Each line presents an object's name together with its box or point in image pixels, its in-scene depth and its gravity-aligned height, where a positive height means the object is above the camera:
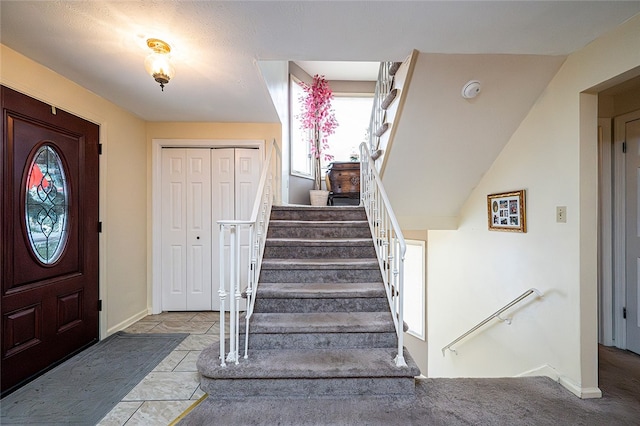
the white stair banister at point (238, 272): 1.82 -0.42
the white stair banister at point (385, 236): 1.88 -0.19
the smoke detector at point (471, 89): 2.13 +0.96
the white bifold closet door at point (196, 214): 3.36 +0.00
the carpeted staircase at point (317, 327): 1.75 -0.82
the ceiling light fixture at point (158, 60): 1.76 +0.97
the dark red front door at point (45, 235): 1.86 -0.16
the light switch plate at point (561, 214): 1.92 +0.00
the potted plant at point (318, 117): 4.27 +1.50
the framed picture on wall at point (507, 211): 2.30 +0.03
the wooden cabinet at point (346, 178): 4.24 +0.55
